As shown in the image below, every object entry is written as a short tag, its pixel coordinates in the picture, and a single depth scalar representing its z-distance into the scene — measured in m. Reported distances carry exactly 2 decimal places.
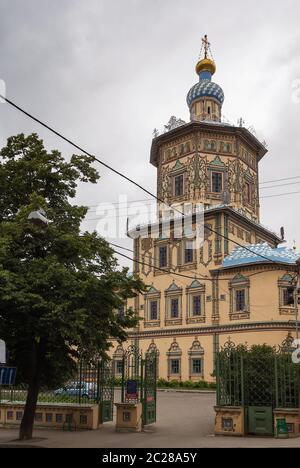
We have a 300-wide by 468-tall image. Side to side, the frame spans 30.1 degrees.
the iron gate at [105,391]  19.61
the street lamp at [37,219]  12.48
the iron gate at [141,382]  19.16
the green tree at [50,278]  13.71
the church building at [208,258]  38.53
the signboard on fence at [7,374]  14.10
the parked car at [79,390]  19.42
